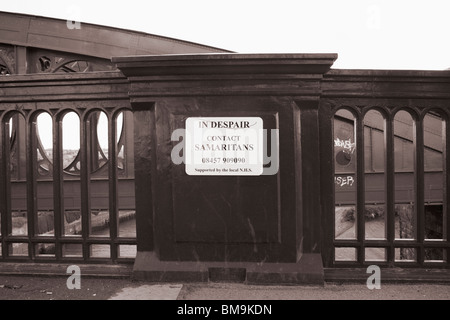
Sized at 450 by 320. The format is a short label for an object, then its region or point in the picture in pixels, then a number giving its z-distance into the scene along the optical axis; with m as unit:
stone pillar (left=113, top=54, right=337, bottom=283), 2.82
